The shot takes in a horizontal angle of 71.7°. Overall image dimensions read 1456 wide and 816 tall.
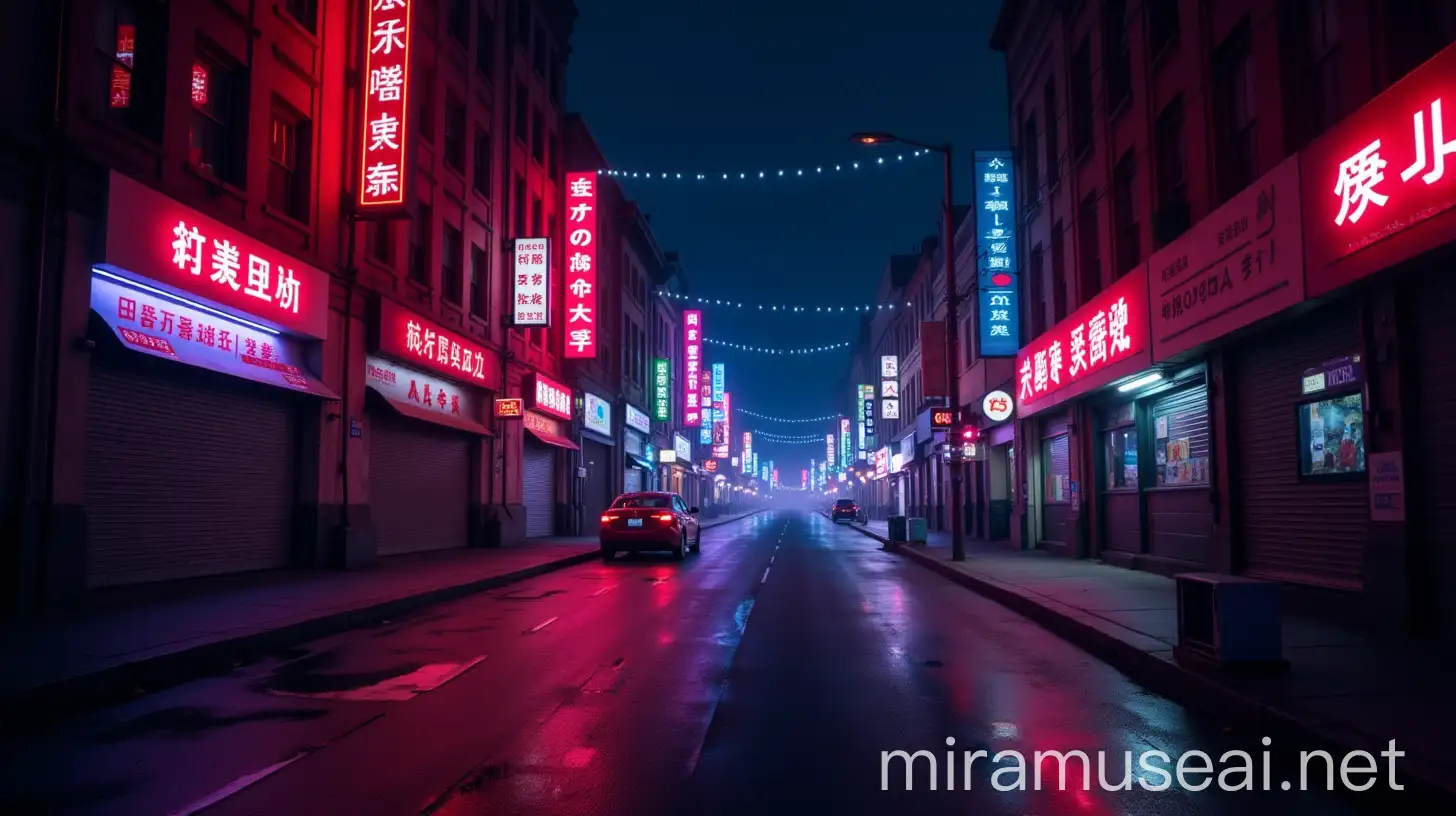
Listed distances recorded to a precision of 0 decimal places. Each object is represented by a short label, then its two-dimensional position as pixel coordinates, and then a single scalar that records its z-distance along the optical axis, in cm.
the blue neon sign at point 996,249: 2509
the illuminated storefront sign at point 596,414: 3794
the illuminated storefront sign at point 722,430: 8007
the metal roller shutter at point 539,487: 3201
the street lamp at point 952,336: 2189
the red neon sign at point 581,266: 3222
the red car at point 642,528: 2422
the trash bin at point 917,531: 3036
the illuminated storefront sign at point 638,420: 4734
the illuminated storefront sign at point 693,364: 5741
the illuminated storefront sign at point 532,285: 2795
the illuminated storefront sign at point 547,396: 3014
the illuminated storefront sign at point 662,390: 5353
